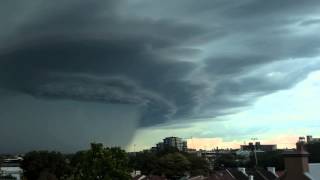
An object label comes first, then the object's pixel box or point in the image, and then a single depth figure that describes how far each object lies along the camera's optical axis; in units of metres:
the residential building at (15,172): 111.69
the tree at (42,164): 106.34
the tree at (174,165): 116.63
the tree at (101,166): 29.50
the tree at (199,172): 116.44
